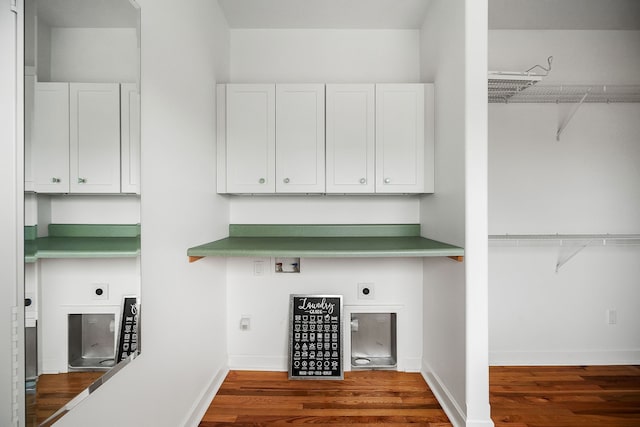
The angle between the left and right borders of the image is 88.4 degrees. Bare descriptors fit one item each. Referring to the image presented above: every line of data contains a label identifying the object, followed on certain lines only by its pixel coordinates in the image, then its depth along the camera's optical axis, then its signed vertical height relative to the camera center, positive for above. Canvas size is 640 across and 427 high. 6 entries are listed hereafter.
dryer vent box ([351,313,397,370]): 2.52 -0.96
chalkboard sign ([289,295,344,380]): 2.33 -0.89
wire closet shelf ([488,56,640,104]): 2.20 +0.88
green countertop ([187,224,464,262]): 1.77 -0.18
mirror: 0.79 +0.05
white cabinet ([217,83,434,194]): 2.21 +0.52
